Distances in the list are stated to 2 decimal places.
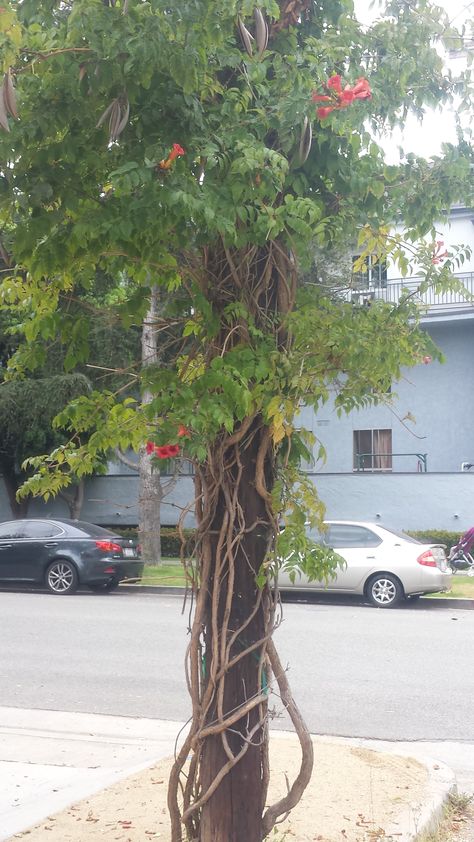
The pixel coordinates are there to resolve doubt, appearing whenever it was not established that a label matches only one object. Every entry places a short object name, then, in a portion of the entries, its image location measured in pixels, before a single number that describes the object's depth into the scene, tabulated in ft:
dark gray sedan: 55.83
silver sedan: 49.42
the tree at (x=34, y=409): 74.13
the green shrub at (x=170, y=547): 81.87
